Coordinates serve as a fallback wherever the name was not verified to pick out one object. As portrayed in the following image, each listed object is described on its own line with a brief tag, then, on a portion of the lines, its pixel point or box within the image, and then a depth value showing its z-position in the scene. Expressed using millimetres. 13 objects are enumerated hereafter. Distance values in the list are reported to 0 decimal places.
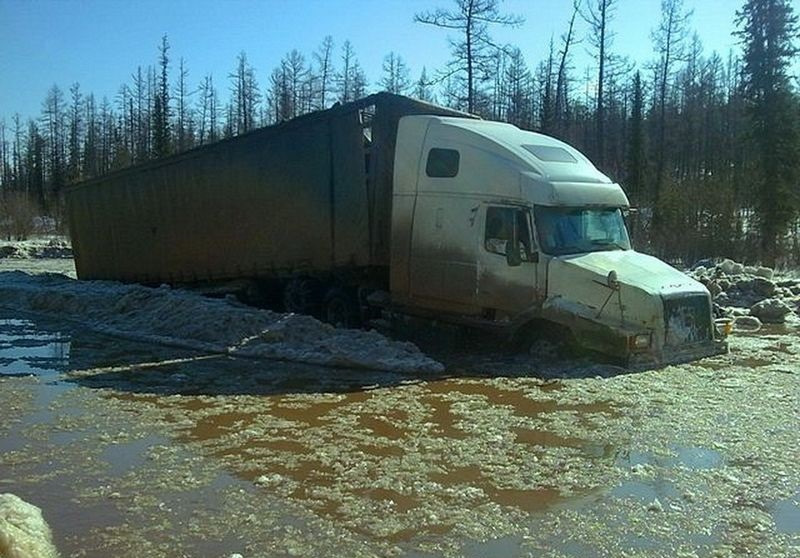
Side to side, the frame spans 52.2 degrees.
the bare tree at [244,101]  76625
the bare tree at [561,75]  44969
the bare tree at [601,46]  44625
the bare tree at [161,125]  57375
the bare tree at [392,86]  62797
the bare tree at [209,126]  80356
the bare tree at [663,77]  49906
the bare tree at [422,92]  56094
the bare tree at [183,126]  74375
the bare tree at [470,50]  39088
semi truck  11508
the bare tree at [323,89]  67375
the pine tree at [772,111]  31859
